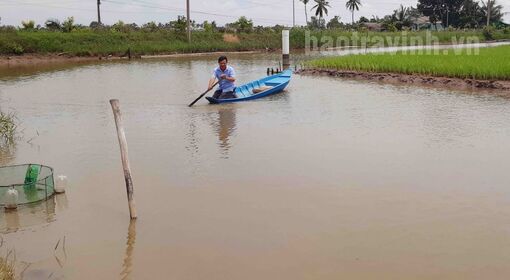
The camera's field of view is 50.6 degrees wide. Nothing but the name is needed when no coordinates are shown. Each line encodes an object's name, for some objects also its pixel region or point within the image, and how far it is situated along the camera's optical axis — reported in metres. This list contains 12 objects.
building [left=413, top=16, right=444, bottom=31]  63.81
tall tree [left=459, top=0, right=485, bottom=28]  59.94
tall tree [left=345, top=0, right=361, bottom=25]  65.75
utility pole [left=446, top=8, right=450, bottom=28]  61.59
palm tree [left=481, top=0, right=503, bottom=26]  59.94
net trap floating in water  5.11
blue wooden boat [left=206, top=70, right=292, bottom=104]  11.93
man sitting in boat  11.07
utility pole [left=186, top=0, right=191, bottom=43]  35.58
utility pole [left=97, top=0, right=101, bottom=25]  38.67
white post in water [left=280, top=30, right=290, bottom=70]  20.84
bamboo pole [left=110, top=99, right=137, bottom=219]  4.70
